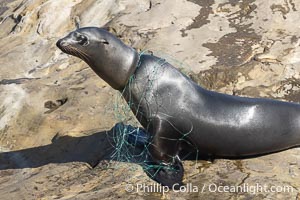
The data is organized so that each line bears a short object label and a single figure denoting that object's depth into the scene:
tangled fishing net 9.94
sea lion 9.80
